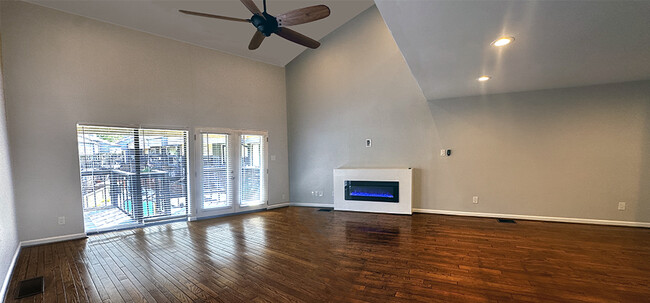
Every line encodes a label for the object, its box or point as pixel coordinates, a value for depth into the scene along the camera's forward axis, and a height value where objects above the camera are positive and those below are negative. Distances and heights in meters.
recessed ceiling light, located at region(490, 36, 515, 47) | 2.34 +0.99
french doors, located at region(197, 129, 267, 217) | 5.18 -0.65
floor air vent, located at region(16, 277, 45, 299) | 2.36 -1.47
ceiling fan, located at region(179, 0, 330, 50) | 2.71 +1.48
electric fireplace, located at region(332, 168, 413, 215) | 5.04 -1.09
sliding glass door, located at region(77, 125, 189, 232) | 4.06 -0.57
